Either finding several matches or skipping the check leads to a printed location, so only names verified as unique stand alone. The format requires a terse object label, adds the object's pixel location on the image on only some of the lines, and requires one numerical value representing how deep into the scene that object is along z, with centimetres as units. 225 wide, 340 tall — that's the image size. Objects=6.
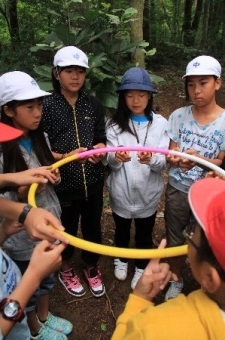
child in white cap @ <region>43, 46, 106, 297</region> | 274
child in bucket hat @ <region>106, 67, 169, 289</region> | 278
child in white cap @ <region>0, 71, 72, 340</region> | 219
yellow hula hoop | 160
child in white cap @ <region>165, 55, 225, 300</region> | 256
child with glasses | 109
